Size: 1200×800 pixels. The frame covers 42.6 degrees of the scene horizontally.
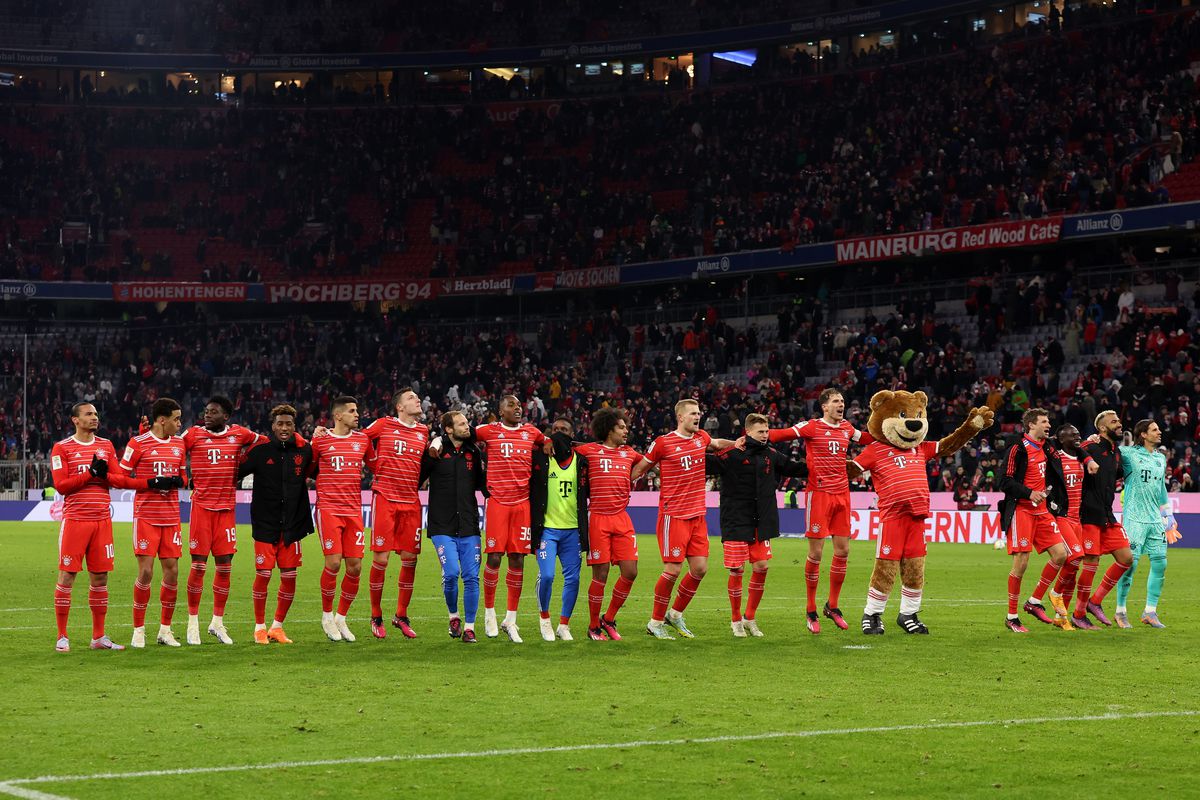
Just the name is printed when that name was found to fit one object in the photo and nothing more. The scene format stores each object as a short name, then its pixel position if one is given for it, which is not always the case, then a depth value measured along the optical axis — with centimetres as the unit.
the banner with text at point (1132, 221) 3962
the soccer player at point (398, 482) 1591
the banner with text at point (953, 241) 4262
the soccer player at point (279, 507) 1540
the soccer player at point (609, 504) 1547
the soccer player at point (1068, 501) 1708
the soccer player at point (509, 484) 1551
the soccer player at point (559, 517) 1554
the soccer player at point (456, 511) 1562
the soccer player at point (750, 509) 1636
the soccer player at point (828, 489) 1703
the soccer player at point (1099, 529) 1722
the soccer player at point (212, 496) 1530
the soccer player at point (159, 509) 1494
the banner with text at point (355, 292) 5853
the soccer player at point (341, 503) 1555
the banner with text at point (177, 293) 5962
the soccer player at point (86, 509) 1464
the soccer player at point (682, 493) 1573
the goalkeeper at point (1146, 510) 1738
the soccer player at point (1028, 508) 1678
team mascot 1591
